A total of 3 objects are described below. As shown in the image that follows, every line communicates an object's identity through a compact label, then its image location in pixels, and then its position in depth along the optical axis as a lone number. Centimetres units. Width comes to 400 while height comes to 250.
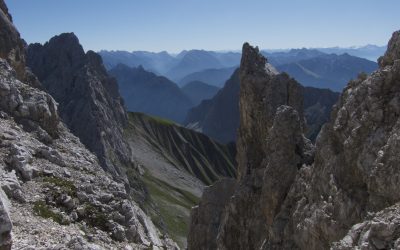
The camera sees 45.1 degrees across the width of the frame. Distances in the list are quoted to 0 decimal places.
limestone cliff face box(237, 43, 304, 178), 5869
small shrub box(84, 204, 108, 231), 3406
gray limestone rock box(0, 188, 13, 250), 2336
